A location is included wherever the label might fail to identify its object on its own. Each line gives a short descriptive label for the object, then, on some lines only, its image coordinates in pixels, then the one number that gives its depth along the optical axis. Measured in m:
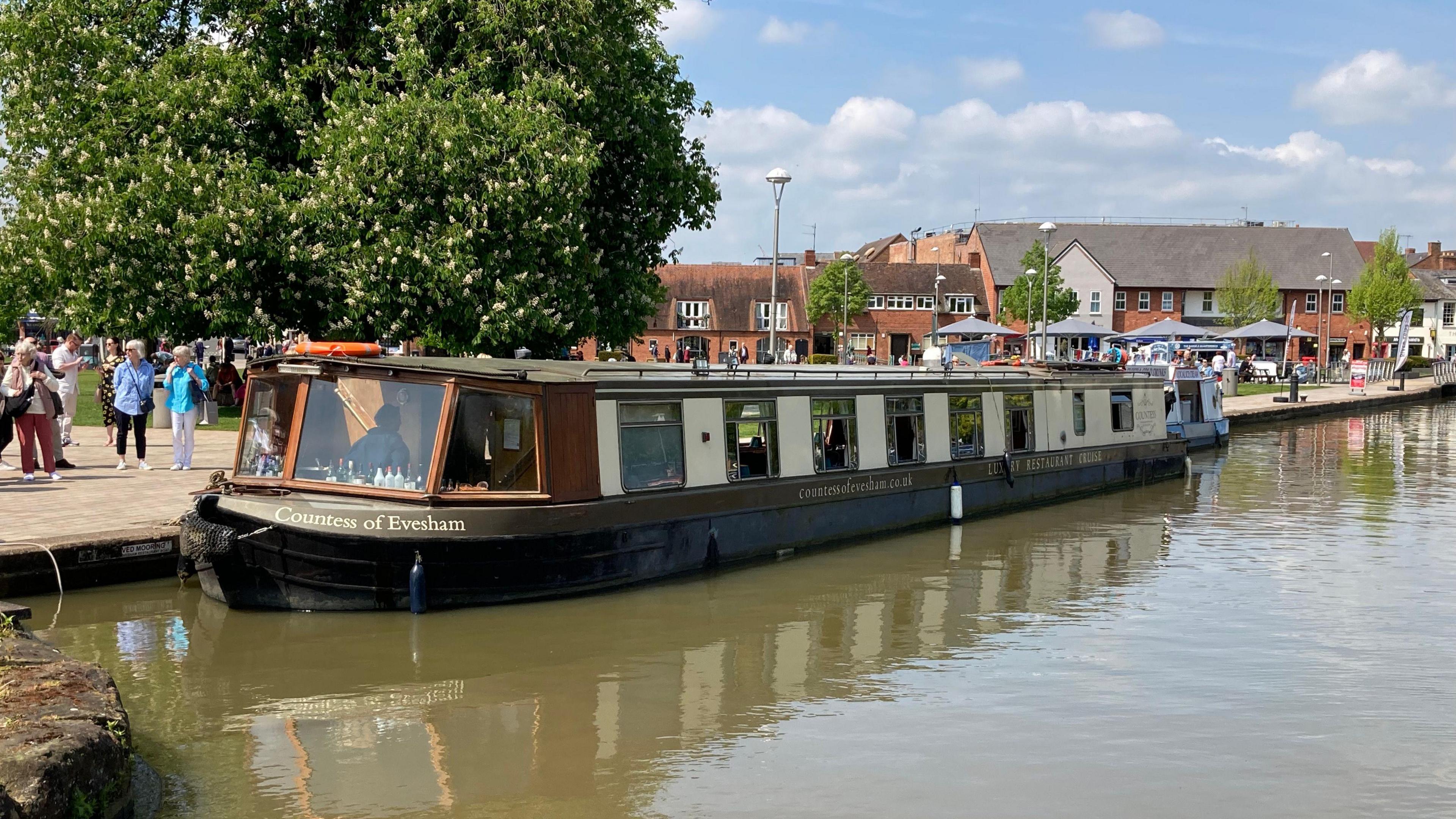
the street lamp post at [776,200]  22.06
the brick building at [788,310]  75.44
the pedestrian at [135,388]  16.86
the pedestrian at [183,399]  16.97
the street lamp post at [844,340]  65.19
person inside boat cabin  11.73
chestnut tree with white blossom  20.78
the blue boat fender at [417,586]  11.41
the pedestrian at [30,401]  15.38
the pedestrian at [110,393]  21.11
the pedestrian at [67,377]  19.05
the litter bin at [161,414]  23.92
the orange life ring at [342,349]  11.95
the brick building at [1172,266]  79.38
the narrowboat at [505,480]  11.41
